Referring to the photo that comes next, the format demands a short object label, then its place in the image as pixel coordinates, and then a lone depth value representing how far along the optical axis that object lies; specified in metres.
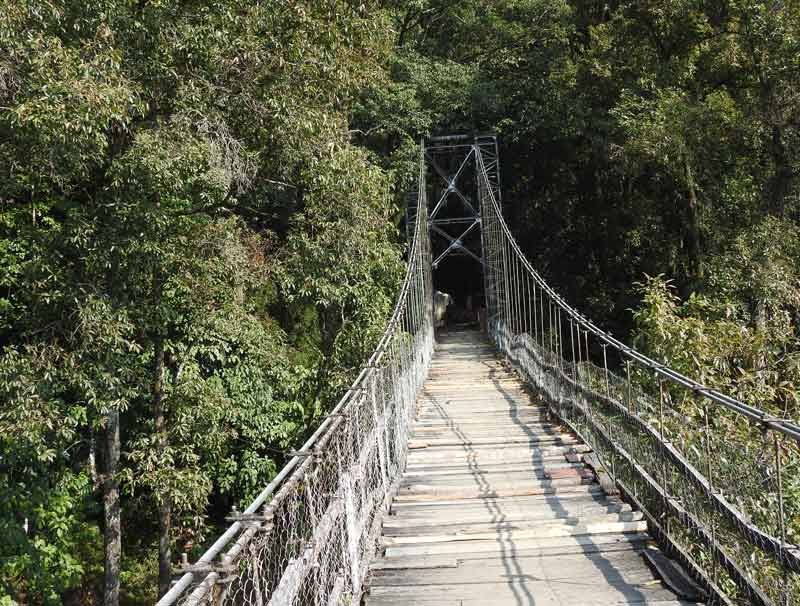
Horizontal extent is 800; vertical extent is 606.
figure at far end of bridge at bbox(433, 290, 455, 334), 16.44
